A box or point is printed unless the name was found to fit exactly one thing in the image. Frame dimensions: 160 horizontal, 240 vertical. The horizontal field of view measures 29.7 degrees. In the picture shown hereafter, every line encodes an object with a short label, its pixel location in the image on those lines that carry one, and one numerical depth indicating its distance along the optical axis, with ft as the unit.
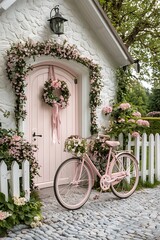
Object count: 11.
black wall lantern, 19.88
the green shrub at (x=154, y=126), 37.63
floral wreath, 20.71
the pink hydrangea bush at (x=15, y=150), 16.58
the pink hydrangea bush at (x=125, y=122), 22.50
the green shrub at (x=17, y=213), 13.71
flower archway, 18.71
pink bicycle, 17.44
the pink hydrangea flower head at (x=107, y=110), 23.17
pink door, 20.52
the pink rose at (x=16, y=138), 17.28
